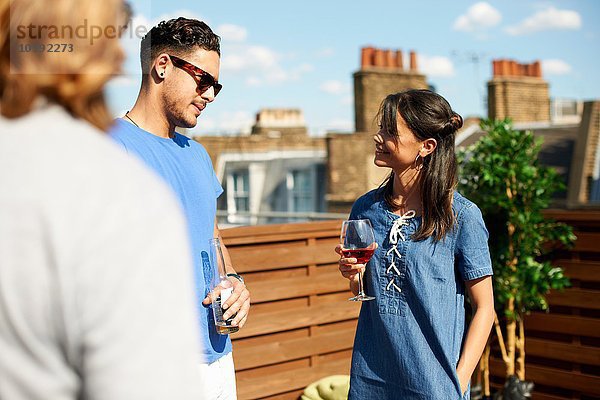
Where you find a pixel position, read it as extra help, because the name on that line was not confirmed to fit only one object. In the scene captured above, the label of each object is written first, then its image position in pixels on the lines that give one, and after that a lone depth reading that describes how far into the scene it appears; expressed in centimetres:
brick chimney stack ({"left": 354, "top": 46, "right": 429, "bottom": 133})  2309
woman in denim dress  265
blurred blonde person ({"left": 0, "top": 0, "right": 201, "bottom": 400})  92
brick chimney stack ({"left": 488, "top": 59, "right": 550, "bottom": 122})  2575
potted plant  485
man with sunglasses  247
